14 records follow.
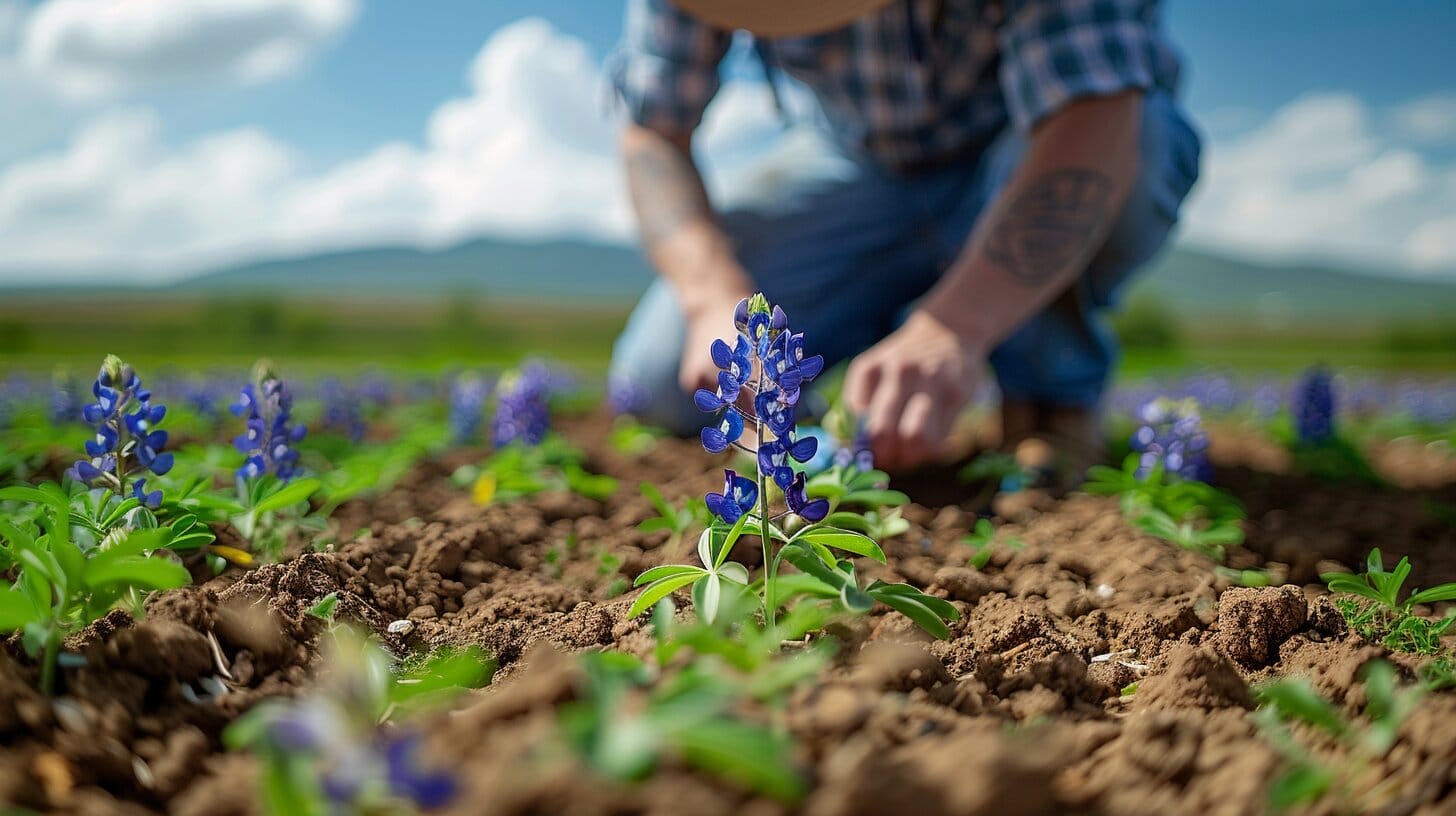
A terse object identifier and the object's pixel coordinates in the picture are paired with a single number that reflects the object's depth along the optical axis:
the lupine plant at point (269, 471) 0.70
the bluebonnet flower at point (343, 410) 1.27
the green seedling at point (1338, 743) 0.42
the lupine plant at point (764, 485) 0.58
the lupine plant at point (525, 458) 0.88
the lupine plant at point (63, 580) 0.53
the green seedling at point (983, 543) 0.74
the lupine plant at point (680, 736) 0.35
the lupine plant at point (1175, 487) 0.79
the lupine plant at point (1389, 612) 0.63
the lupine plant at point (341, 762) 0.33
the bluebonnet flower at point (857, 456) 0.77
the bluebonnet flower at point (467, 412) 1.24
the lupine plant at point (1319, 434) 1.13
